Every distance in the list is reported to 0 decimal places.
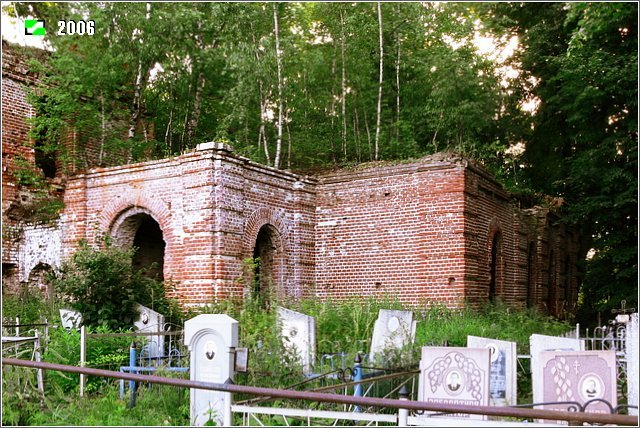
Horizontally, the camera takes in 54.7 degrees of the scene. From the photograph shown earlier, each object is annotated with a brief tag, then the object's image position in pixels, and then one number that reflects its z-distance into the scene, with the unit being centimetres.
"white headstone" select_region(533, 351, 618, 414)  591
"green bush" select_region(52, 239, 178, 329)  1158
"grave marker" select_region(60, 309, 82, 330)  1141
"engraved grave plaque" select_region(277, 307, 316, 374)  852
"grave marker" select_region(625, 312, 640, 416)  753
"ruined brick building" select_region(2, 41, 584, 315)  1335
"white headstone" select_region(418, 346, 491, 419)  629
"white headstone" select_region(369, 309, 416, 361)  887
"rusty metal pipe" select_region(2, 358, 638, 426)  391
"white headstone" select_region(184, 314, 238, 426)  698
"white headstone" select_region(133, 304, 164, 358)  1135
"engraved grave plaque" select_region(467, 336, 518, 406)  726
